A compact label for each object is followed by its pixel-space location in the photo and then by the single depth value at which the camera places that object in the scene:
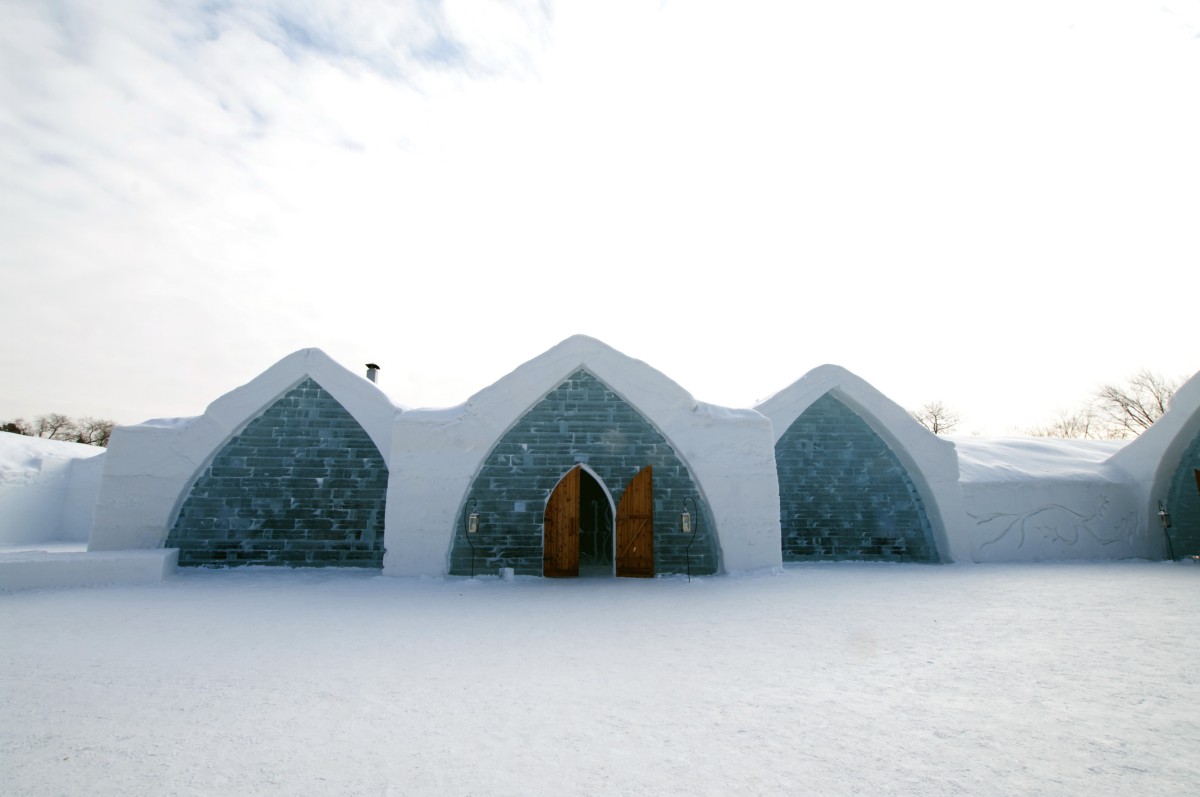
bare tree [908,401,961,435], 39.69
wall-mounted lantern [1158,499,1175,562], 12.85
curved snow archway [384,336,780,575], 10.44
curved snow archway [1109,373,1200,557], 12.92
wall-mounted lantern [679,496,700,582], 10.33
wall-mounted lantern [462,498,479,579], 10.08
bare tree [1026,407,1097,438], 33.68
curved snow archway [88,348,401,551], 10.75
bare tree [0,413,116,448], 40.21
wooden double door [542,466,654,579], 10.45
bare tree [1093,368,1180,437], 30.72
